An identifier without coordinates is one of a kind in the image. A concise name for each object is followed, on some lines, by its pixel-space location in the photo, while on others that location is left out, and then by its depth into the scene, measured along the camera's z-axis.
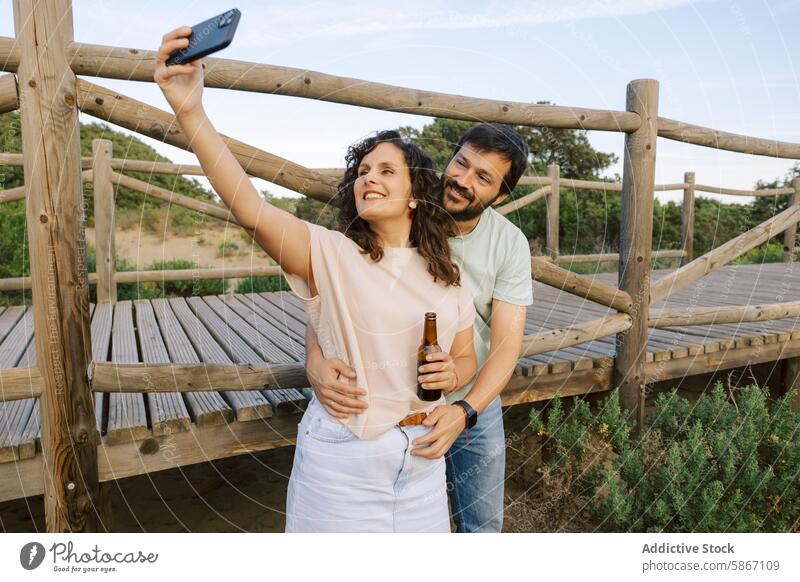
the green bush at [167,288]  6.66
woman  1.52
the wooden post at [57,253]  1.71
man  1.76
